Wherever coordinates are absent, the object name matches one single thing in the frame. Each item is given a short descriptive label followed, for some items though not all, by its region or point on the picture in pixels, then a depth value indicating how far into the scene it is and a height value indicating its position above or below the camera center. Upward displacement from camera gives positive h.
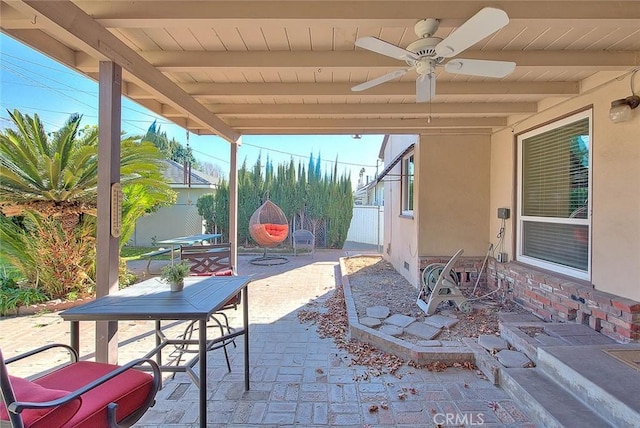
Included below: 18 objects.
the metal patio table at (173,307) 1.95 -0.61
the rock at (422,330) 3.55 -1.29
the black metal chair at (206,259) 4.18 -0.60
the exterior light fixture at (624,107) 2.96 +0.98
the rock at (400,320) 3.91 -1.29
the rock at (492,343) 3.17 -1.27
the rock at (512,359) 2.85 -1.27
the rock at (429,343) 3.27 -1.29
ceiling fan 1.83 +1.09
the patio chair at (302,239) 10.66 -0.84
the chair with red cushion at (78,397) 1.23 -0.87
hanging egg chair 9.29 -0.44
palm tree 4.42 +0.30
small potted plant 2.56 -0.49
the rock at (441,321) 3.84 -1.28
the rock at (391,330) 3.61 -1.29
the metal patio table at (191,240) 6.46 -0.58
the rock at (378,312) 4.19 -1.29
